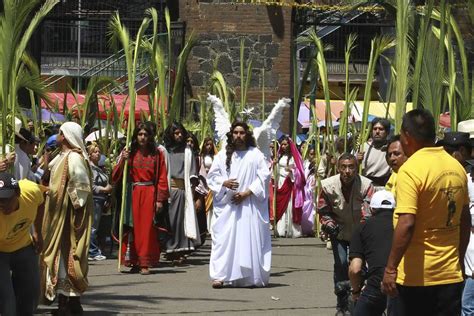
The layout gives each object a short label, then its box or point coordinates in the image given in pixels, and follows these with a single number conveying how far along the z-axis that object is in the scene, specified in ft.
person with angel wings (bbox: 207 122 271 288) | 43.98
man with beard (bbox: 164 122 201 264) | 51.90
